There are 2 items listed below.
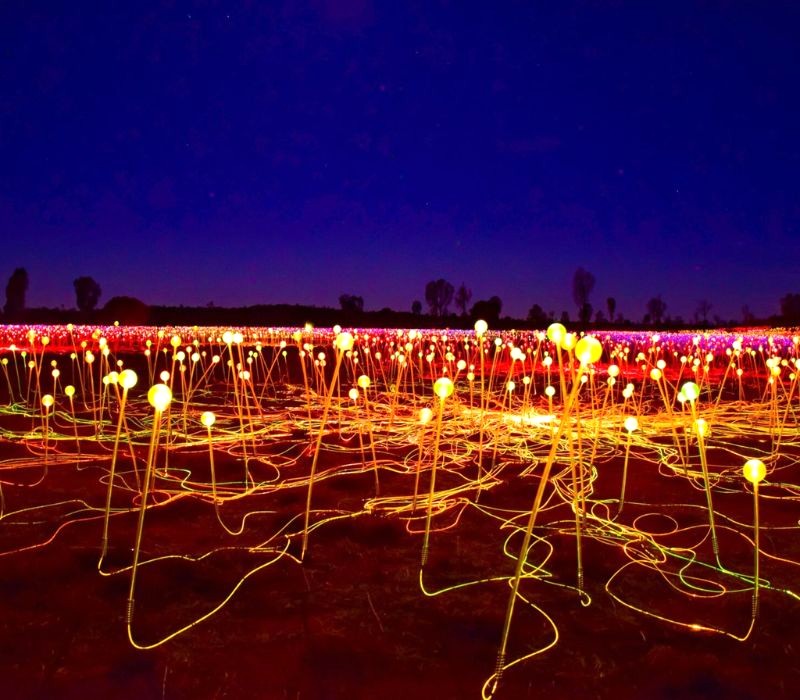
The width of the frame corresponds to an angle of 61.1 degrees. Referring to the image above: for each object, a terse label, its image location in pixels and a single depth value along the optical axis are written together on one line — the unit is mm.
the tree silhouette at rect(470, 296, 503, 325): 45062
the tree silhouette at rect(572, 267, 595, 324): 58328
